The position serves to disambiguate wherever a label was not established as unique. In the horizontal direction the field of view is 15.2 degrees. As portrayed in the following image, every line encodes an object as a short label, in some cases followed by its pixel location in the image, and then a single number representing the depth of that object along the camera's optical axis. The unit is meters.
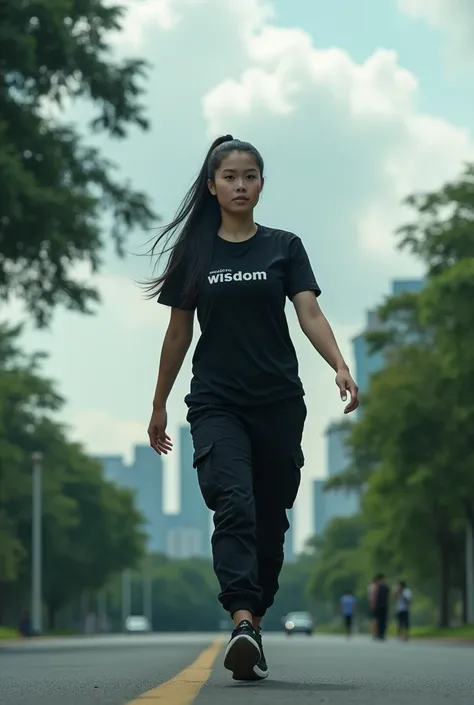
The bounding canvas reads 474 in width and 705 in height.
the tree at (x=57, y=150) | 26.50
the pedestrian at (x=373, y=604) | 40.03
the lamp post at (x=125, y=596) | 145.74
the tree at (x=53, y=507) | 63.01
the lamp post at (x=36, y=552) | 58.06
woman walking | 7.50
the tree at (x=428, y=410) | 37.56
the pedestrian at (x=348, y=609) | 50.84
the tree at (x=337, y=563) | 113.12
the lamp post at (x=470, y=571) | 50.47
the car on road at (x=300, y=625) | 73.91
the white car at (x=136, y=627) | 106.18
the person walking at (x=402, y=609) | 41.78
